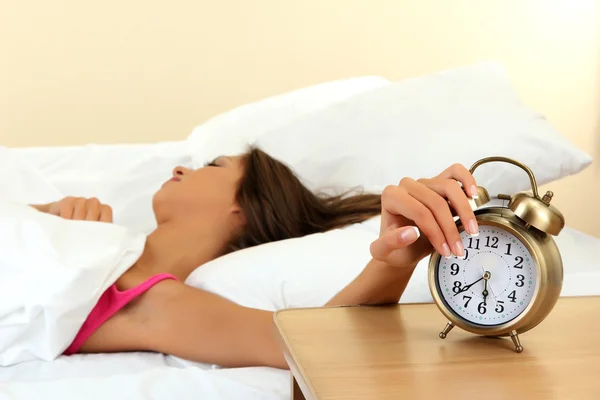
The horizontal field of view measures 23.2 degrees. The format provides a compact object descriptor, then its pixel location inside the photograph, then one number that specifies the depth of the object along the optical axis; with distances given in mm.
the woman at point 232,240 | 1388
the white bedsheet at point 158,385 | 1561
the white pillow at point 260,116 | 2780
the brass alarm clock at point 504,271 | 1344
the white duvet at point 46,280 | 1687
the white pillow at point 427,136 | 2086
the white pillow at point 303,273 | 1769
